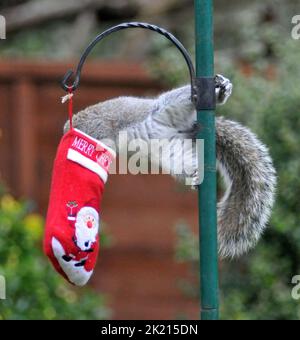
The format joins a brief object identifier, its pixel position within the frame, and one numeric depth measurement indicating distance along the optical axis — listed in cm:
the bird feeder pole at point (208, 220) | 426
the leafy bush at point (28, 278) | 682
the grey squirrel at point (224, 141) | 447
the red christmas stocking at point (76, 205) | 400
